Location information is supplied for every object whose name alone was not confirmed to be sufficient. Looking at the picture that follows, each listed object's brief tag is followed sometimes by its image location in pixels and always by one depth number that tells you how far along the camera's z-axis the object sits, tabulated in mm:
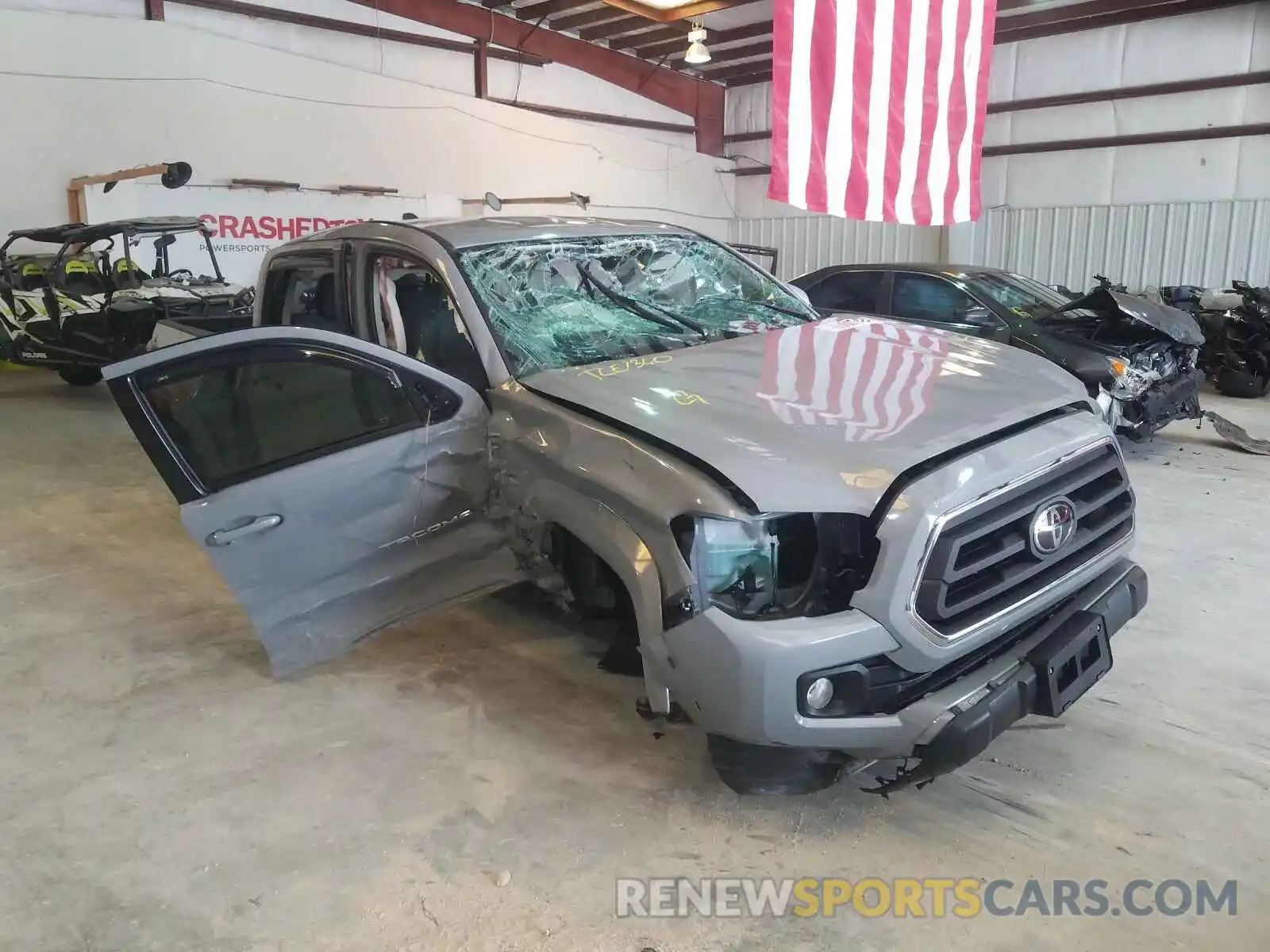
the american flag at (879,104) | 6293
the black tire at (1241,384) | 8812
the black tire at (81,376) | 9531
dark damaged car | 5992
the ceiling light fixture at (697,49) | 11141
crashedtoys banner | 10445
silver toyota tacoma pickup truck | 2088
